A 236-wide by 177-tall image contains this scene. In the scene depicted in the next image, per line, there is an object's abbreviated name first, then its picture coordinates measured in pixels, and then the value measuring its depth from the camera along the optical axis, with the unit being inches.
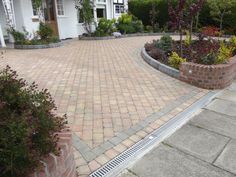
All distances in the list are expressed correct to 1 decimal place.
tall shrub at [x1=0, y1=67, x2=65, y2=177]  48.9
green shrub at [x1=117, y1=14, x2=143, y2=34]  468.4
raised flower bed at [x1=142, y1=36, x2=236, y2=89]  159.6
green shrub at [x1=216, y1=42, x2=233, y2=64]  171.8
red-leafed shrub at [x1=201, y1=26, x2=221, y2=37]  324.4
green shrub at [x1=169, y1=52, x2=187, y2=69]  188.8
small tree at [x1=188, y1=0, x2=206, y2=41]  187.6
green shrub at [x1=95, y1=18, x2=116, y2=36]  422.9
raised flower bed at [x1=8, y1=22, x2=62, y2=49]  327.9
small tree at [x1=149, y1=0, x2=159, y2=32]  467.7
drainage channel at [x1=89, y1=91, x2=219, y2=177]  82.0
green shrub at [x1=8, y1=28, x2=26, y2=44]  326.7
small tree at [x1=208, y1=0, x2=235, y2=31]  353.2
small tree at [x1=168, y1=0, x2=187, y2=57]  190.1
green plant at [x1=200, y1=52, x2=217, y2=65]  167.8
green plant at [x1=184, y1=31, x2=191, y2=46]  240.6
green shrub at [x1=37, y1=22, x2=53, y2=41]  342.9
